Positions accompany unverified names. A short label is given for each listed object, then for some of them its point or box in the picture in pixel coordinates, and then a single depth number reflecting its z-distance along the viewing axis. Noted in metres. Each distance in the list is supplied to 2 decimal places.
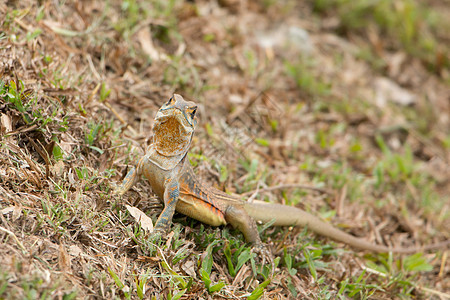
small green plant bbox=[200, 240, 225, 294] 7.87
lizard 7.94
